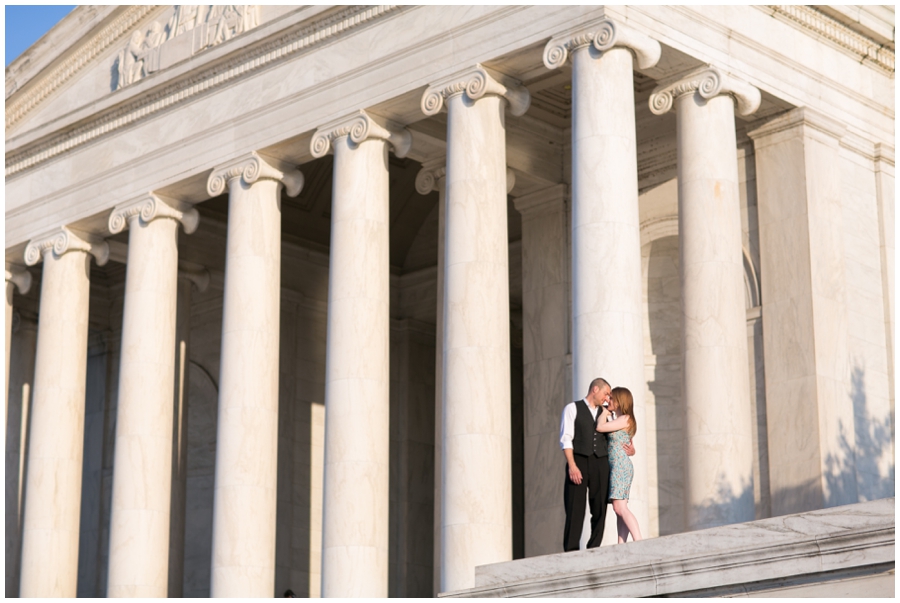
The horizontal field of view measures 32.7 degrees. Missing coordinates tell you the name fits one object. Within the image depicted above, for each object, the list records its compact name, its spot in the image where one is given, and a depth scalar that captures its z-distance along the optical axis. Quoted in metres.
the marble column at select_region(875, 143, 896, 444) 47.88
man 31.38
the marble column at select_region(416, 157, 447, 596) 50.34
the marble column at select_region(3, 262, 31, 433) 61.34
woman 31.31
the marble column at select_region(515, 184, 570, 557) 50.31
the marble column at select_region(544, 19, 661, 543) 39.34
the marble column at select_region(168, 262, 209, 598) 60.19
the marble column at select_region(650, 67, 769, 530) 41.47
